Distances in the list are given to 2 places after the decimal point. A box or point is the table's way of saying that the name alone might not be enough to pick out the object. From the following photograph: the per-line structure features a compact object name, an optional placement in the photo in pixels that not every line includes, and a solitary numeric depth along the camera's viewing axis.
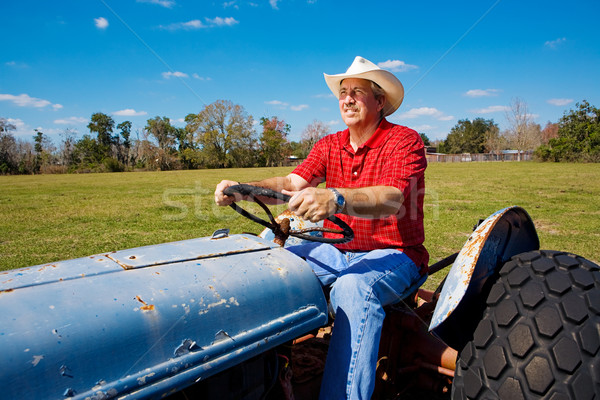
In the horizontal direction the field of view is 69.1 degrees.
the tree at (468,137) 82.88
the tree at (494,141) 81.31
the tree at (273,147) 61.91
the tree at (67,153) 57.59
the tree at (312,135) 56.42
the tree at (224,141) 56.31
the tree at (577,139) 37.56
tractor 1.21
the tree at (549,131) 91.80
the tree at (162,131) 66.56
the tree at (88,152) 60.31
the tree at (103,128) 64.25
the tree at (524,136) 72.22
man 1.94
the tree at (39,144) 58.32
